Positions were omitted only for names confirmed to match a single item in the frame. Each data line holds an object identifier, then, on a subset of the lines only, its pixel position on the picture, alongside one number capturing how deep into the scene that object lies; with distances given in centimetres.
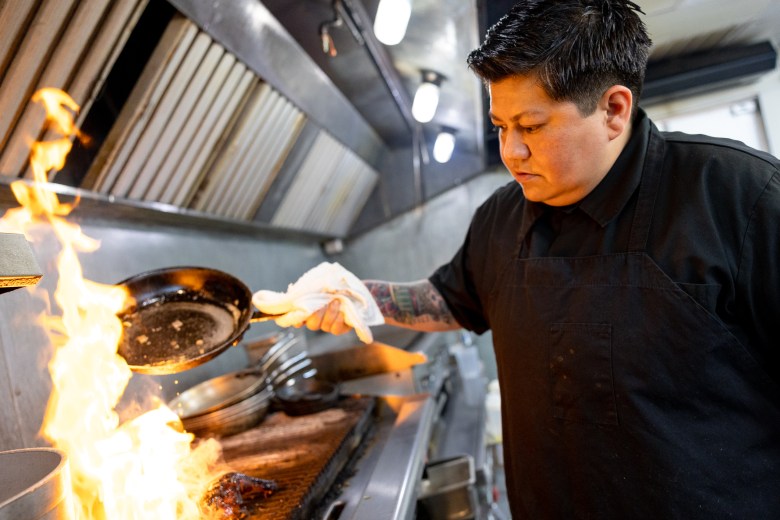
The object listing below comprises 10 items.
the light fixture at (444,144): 472
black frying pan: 151
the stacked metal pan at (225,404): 192
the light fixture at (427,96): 330
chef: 116
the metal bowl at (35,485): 76
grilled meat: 129
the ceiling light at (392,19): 216
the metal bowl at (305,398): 219
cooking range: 147
